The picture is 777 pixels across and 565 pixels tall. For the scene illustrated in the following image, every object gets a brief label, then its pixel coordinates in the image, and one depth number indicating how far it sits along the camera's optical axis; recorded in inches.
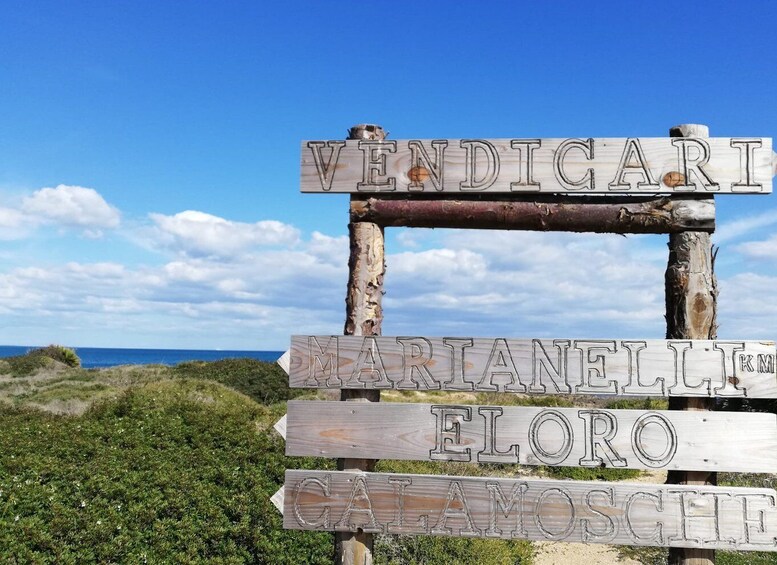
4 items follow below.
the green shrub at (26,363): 1020.5
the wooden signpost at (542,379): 158.2
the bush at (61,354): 1222.3
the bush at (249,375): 866.8
